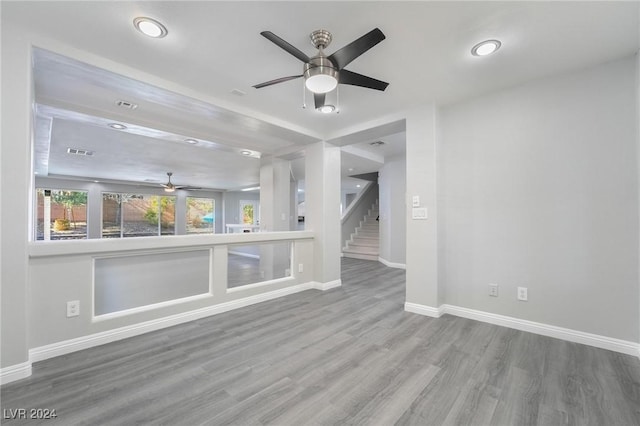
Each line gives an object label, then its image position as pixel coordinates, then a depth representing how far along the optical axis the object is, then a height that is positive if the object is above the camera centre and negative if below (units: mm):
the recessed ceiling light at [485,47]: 2141 +1372
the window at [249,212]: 13555 +144
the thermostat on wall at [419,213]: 3307 +28
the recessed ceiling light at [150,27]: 1911 +1369
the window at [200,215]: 12070 -20
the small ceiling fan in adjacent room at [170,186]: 8327 +1043
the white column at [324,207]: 4488 +133
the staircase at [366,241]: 7822 -799
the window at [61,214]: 8797 +6
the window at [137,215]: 9875 -23
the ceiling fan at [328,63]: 1771 +1113
